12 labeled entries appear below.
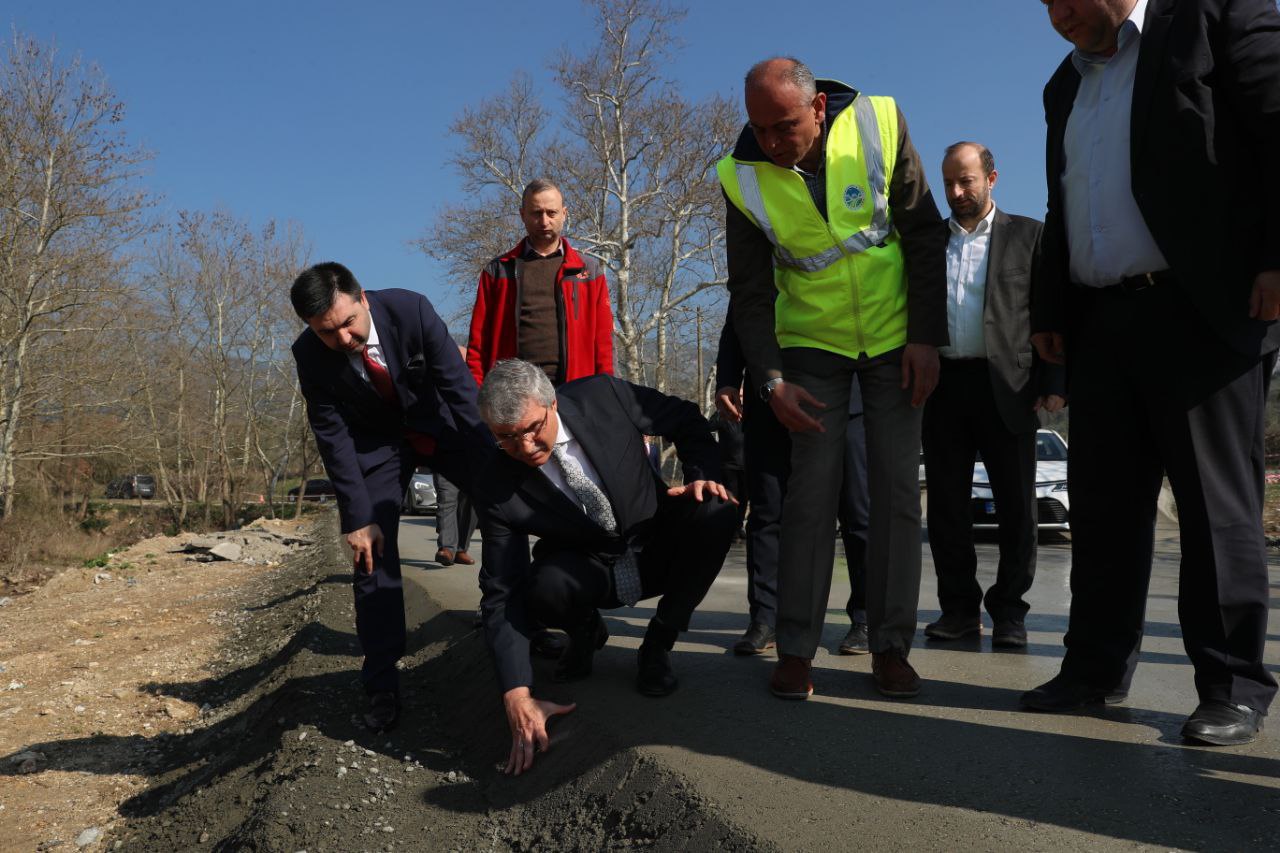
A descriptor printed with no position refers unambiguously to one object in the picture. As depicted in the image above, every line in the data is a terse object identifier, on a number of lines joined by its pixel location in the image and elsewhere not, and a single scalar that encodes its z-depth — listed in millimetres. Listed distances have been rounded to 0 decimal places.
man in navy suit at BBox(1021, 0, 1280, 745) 2602
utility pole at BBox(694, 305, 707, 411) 31578
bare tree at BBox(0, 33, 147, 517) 19266
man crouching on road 3158
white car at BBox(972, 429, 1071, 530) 10633
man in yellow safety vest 3258
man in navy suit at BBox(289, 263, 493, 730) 3865
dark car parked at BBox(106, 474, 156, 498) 31094
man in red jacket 4914
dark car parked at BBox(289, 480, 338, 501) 48097
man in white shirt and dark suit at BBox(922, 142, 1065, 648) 4102
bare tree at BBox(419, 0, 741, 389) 24562
